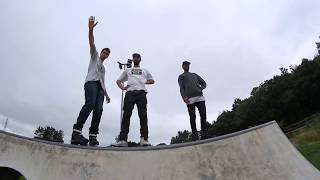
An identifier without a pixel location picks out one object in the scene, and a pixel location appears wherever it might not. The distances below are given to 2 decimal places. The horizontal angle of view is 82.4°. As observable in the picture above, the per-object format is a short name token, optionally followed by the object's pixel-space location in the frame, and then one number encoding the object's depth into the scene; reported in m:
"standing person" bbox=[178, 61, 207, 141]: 3.97
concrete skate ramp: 2.83
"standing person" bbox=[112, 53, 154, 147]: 3.52
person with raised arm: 3.45
